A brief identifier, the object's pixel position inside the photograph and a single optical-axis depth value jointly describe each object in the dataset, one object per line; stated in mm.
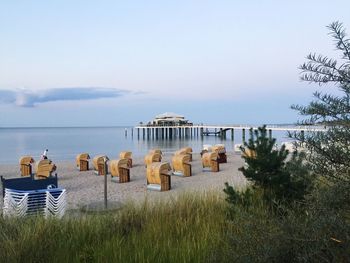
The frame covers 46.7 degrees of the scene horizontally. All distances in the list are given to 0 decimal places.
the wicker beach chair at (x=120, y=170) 14195
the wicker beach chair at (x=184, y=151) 18180
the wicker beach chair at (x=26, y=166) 16906
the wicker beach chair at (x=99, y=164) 16719
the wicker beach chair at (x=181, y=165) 15594
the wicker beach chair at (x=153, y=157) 17531
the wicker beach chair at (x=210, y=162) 16922
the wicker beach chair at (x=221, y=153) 20656
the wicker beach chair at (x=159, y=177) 12258
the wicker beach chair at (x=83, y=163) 18875
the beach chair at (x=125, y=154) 19281
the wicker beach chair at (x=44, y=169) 13719
